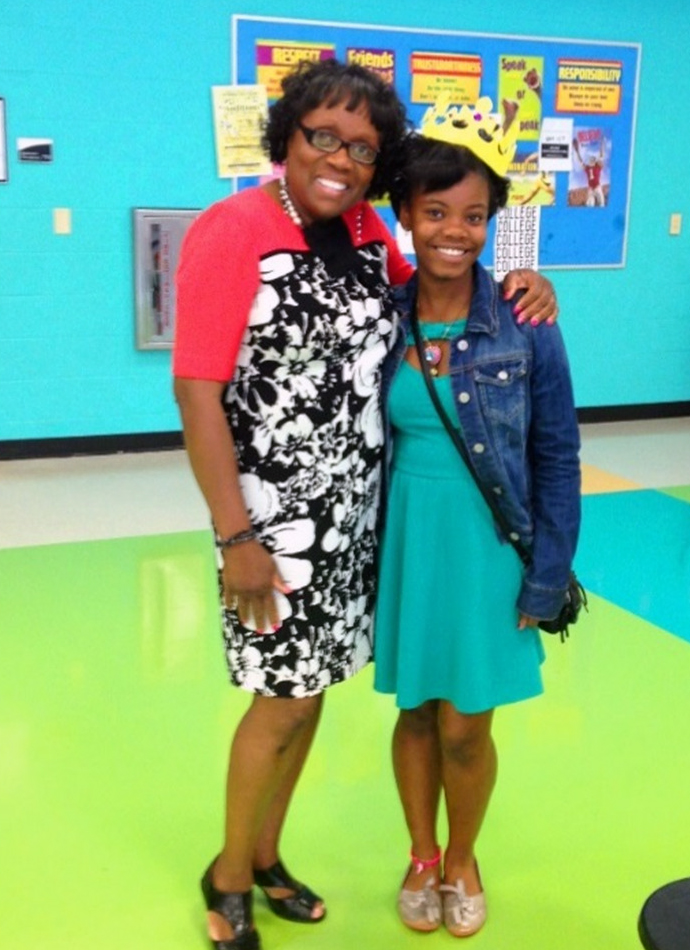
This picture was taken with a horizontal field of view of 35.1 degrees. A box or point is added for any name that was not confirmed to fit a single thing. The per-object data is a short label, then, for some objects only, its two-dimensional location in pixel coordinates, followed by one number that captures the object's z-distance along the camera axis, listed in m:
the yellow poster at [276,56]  5.37
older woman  1.70
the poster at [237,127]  5.34
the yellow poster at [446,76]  5.68
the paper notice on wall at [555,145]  6.03
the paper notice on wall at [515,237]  6.04
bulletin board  5.43
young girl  1.81
